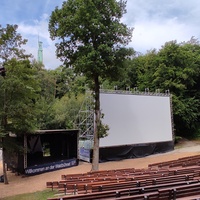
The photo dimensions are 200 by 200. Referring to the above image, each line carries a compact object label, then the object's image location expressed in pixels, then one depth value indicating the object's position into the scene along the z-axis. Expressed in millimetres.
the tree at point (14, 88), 12703
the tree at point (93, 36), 11977
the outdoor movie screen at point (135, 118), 17359
